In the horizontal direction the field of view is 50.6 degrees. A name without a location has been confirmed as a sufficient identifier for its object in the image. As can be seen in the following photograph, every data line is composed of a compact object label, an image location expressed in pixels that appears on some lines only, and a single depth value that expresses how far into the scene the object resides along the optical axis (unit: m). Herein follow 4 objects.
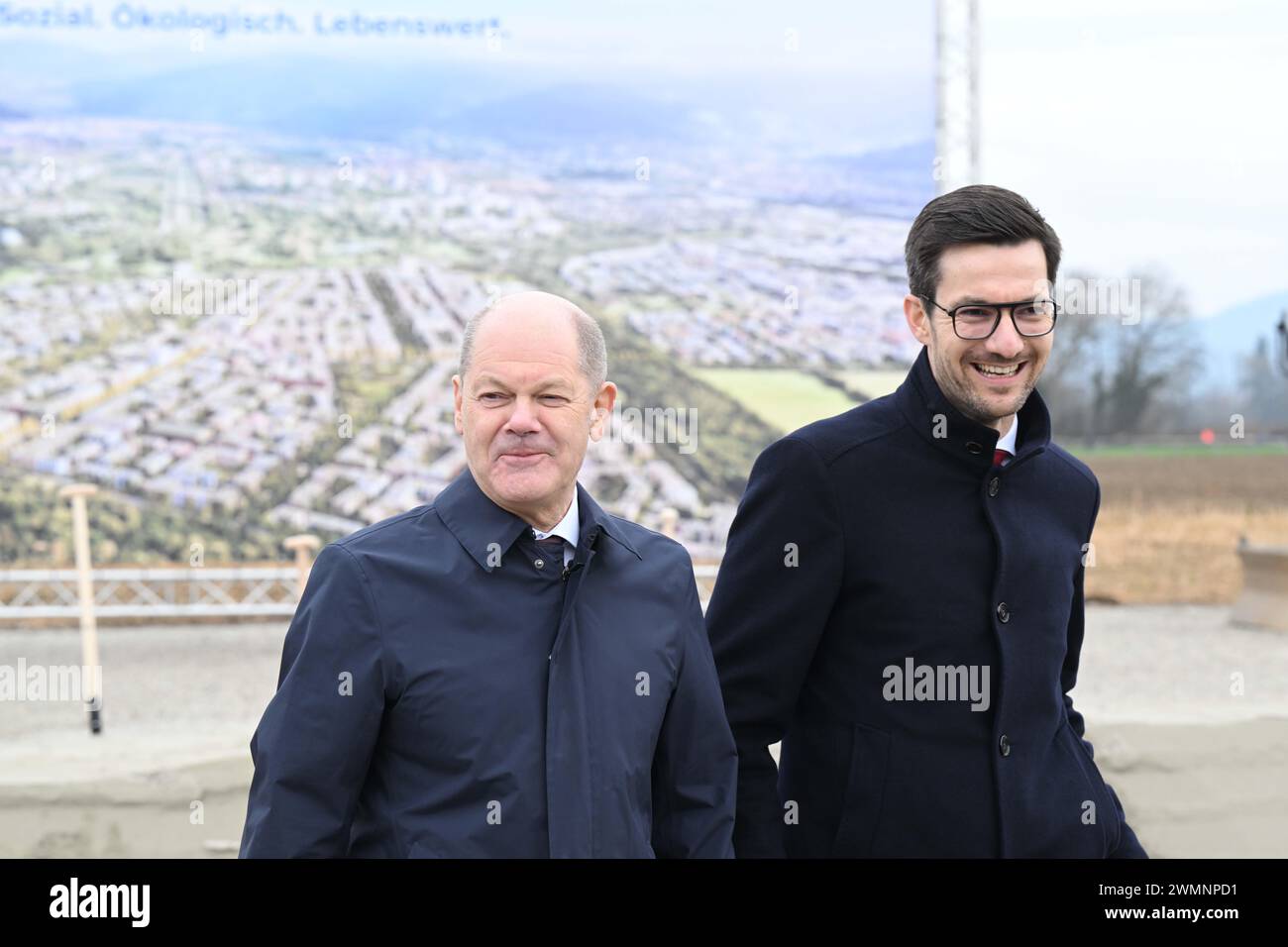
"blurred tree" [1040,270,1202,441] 32.50
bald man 1.60
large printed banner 11.07
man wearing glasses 1.90
